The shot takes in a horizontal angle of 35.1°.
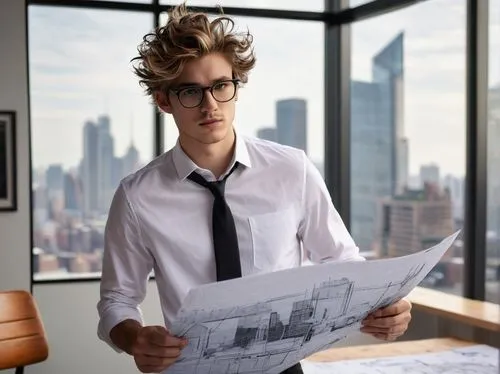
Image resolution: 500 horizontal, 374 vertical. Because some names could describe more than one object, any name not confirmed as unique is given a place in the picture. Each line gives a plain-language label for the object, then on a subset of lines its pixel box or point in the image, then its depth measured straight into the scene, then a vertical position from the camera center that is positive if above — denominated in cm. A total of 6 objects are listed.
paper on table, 258 -69
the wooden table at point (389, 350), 281 -71
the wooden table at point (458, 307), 303 -61
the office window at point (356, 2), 437 +90
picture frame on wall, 409 +0
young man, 145 -8
